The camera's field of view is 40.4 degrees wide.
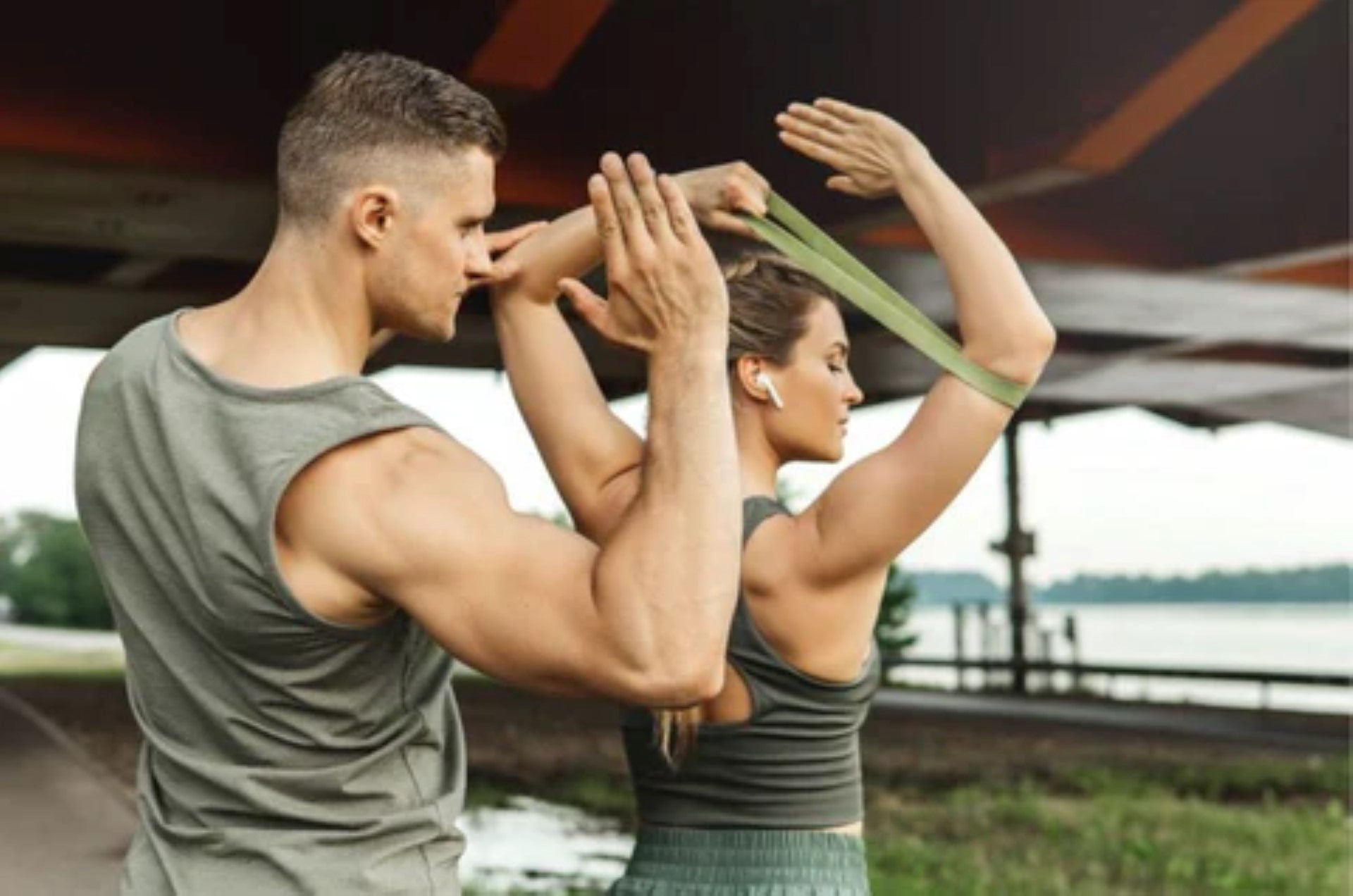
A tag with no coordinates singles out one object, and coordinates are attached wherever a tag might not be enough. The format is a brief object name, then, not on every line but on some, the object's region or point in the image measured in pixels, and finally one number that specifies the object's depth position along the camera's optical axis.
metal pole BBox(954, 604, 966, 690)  25.34
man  1.68
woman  2.22
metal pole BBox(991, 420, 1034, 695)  24.88
